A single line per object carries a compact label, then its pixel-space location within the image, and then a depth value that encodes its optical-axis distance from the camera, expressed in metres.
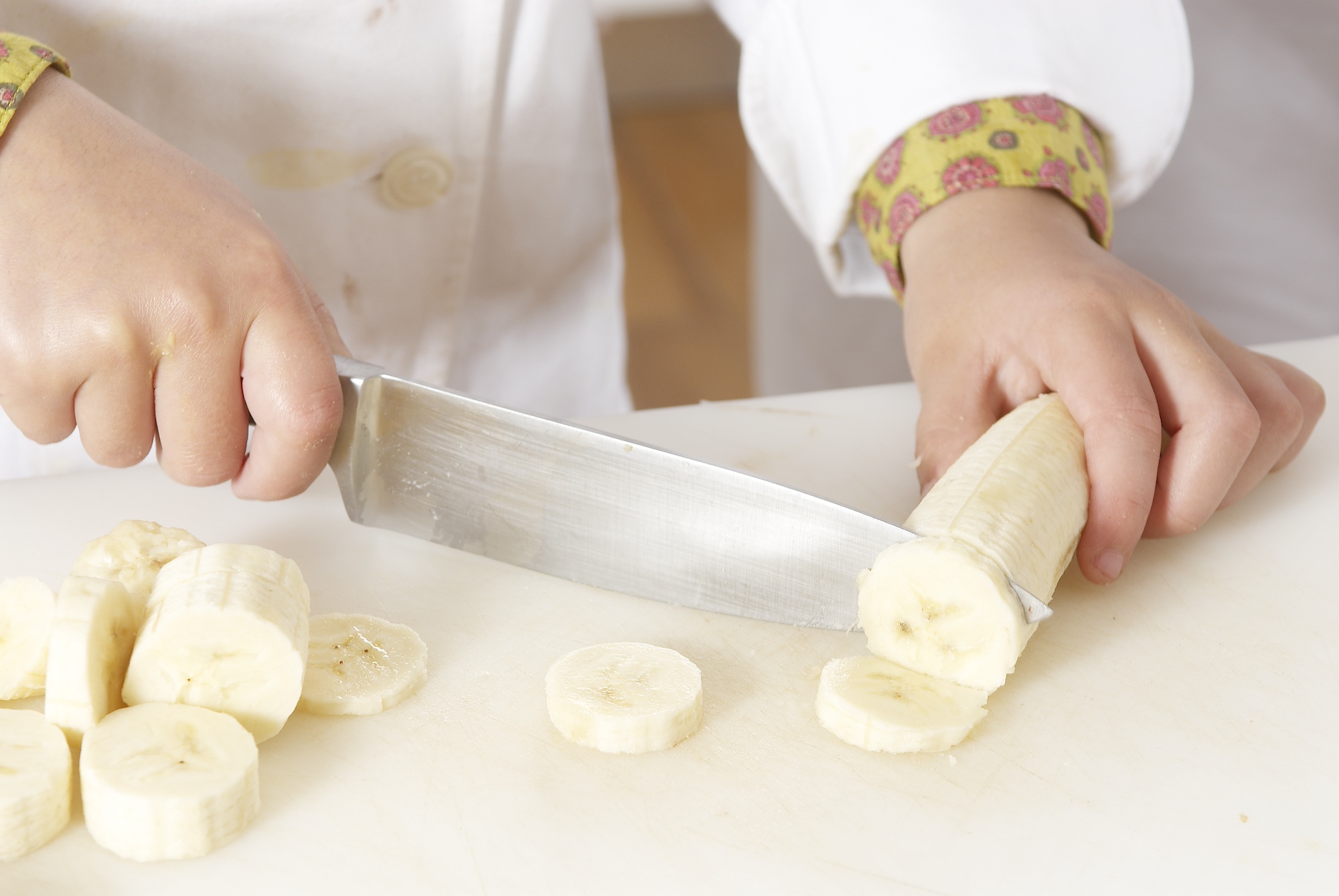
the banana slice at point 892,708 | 0.59
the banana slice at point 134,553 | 0.61
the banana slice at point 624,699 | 0.59
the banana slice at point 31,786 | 0.57
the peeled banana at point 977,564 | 0.60
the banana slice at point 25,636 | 0.60
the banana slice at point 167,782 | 0.57
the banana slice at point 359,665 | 0.60
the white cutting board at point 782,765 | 0.57
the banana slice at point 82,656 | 0.58
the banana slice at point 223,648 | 0.58
